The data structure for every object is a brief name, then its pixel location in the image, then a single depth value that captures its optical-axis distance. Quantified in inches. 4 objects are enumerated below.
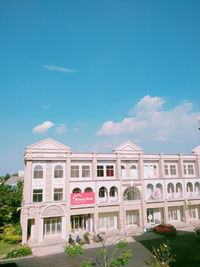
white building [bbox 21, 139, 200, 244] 1067.9
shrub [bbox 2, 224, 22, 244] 981.2
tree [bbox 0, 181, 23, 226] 1236.5
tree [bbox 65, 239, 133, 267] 448.8
